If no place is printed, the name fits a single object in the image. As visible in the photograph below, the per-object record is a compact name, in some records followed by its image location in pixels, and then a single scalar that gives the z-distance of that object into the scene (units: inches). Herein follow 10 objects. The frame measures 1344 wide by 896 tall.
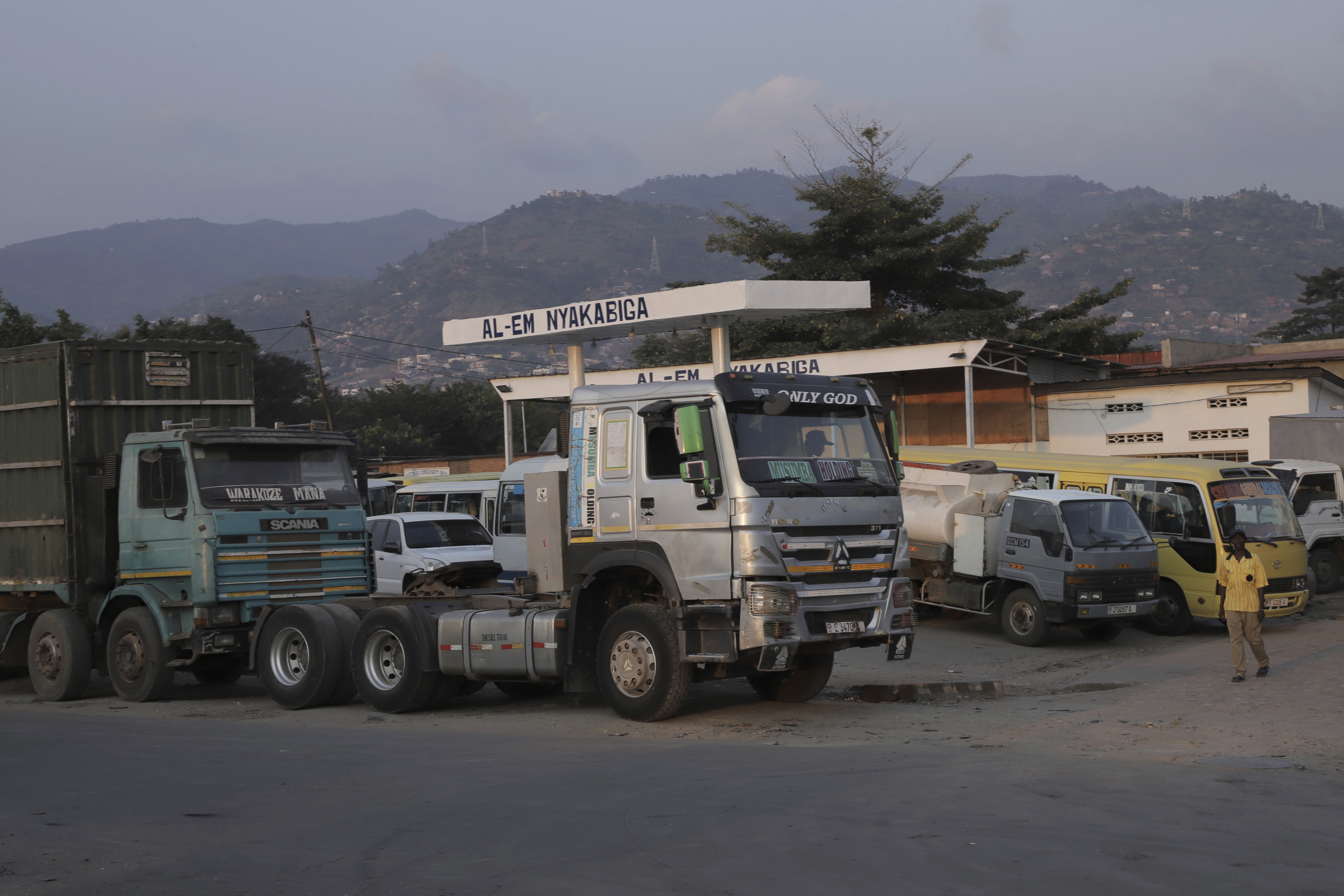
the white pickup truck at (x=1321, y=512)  867.4
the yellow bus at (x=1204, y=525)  683.4
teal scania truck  479.2
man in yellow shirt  496.1
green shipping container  507.2
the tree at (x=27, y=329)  1555.1
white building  1087.6
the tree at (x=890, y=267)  1487.5
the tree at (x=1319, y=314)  2886.3
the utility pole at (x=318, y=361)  1535.4
